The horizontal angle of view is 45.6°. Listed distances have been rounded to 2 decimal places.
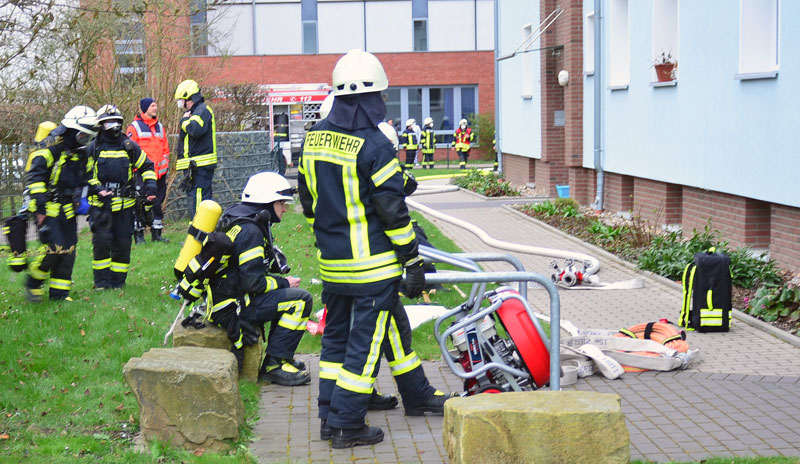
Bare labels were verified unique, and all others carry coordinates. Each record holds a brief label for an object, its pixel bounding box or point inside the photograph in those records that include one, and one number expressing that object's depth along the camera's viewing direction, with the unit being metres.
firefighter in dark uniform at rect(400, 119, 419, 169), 33.84
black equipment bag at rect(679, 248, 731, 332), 8.02
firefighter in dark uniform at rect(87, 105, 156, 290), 9.59
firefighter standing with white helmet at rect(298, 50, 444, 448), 5.07
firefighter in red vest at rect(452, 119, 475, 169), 35.41
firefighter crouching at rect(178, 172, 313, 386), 6.37
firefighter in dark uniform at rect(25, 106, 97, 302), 8.68
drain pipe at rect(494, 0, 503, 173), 24.63
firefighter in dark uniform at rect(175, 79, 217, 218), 12.38
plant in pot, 13.37
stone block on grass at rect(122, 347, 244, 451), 5.16
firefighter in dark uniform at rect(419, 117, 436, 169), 36.22
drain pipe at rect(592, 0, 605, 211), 16.14
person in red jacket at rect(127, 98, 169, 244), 13.34
